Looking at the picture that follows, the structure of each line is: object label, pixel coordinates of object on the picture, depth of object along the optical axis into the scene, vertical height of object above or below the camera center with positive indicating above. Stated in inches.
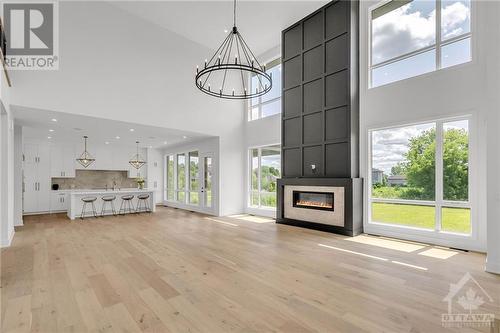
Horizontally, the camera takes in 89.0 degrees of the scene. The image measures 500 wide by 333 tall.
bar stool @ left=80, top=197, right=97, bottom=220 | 317.4 -47.0
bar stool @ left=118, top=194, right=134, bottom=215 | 363.4 -56.8
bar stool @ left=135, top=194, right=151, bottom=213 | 373.1 -54.2
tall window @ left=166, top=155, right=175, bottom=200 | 453.2 -20.0
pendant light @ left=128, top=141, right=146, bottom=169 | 439.3 +9.0
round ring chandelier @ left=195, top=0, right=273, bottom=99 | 330.9 +118.9
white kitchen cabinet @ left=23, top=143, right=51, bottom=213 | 349.1 -16.6
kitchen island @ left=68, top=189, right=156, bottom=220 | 318.7 -45.1
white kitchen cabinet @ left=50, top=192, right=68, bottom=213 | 369.3 -52.2
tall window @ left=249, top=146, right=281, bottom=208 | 320.2 -11.5
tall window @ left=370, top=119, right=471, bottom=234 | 179.0 -8.1
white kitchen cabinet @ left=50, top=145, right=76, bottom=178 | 373.4 +7.9
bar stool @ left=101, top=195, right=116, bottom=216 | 334.6 -49.0
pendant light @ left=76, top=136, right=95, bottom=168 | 389.7 +14.1
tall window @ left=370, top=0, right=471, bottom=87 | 182.9 +102.7
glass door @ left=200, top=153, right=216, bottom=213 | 345.4 -22.5
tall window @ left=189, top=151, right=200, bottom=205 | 382.3 -18.2
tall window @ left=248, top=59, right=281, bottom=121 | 323.0 +87.5
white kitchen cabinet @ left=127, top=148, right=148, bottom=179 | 449.1 -6.9
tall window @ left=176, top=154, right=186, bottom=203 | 414.6 -19.5
